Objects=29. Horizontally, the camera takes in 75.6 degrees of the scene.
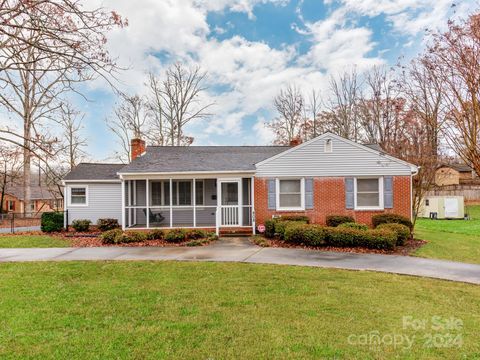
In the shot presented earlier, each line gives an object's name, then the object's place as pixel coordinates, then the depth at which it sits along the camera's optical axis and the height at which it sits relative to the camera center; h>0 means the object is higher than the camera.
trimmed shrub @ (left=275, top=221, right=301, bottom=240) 12.21 -1.42
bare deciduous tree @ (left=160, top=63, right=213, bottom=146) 31.66 +9.82
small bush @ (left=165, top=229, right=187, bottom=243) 12.33 -1.69
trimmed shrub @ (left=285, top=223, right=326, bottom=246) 11.03 -1.56
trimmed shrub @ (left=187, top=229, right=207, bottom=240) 12.80 -1.72
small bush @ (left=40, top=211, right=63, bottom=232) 16.14 -1.42
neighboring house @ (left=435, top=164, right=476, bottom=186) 42.62 +1.88
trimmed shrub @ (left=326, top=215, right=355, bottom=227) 13.91 -1.31
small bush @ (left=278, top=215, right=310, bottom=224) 13.86 -1.19
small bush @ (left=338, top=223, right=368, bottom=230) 11.82 -1.37
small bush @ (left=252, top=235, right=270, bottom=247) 11.37 -1.88
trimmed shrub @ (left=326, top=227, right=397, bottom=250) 10.57 -1.64
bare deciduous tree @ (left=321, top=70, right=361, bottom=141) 31.84 +8.70
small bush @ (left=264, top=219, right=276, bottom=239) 13.12 -1.54
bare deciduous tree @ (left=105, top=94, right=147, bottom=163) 31.97 +7.42
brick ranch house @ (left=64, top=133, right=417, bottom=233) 14.34 +0.51
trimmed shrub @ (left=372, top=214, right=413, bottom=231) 13.25 -1.29
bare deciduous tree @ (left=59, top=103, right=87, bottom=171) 27.47 +5.78
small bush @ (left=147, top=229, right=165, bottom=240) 12.81 -1.70
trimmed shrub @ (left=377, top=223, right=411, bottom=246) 11.41 -1.53
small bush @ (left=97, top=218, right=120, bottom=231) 16.69 -1.61
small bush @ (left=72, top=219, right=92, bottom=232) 16.34 -1.59
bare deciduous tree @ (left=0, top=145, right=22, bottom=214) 25.31 +2.11
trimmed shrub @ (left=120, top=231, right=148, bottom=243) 12.14 -1.70
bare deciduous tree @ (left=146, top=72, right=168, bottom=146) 31.97 +8.65
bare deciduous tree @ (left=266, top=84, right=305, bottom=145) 33.28 +8.45
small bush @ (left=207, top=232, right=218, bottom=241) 12.56 -1.80
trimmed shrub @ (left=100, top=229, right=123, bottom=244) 12.11 -1.68
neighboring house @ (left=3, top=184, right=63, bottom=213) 39.88 -0.27
